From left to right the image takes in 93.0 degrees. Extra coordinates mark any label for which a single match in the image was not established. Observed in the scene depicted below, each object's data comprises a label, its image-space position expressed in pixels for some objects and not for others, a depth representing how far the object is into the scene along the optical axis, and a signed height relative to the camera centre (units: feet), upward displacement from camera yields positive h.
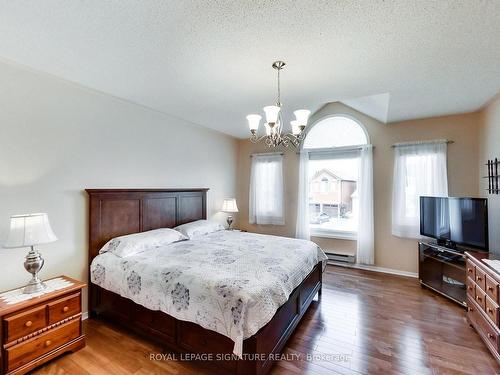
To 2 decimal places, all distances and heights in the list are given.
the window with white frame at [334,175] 14.03 +0.98
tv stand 9.49 -3.43
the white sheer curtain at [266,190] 15.81 +0.09
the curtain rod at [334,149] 13.51 +2.51
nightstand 5.70 -3.53
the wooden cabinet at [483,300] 6.43 -3.31
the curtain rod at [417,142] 11.65 +2.48
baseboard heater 13.70 -3.91
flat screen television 9.00 -1.25
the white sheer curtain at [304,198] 14.83 -0.43
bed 5.61 -2.74
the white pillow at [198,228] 11.27 -1.83
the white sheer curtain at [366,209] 13.10 -0.99
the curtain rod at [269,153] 15.77 +2.57
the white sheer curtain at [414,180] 11.70 +0.58
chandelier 7.04 +2.14
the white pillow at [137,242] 8.30 -1.91
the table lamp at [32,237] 6.06 -1.19
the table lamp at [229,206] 14.86 -0.93
